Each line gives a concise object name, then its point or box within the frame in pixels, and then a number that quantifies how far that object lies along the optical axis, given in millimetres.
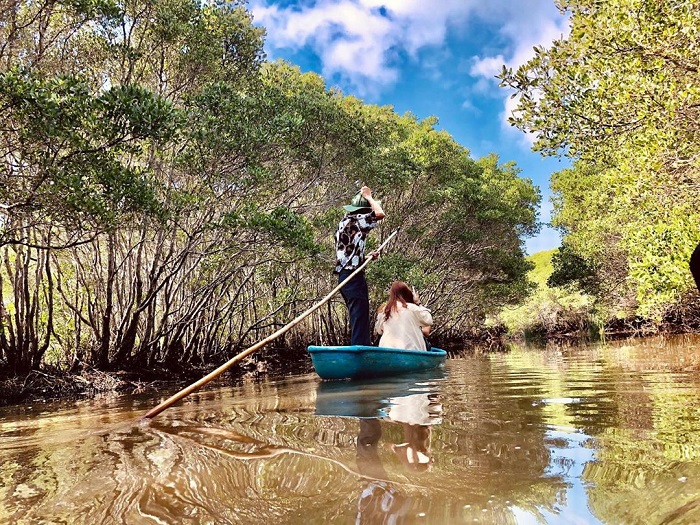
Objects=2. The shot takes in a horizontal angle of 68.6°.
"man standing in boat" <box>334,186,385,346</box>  6758
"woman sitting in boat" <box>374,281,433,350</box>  6707
